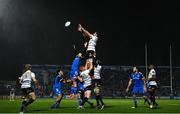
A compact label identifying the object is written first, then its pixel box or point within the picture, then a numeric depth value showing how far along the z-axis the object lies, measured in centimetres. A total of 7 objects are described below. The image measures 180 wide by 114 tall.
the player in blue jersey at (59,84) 2252
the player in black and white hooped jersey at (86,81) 2048
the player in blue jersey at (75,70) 2314
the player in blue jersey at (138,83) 2352
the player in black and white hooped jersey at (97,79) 2145
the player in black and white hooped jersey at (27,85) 1936
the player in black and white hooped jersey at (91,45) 2088
